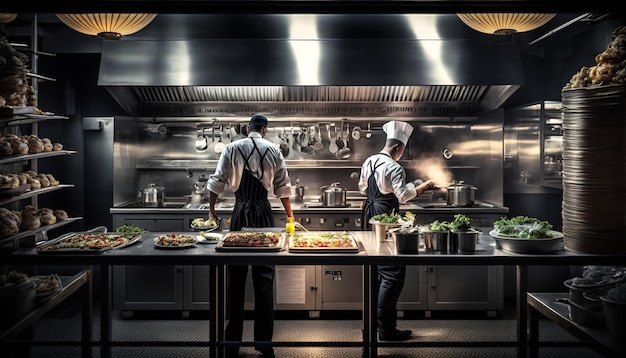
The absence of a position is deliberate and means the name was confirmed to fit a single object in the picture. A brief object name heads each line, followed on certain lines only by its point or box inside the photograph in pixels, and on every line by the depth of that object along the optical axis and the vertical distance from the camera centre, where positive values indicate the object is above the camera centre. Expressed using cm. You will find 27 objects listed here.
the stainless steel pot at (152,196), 646 -18
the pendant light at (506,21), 326 +95
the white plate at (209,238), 385 -41
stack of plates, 316 +8
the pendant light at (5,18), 379 +113
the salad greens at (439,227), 352 -30
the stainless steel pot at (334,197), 625 -19
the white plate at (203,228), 417 -36
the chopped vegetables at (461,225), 350 -28
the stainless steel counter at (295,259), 335 -49
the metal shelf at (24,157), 352 +16
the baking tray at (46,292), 352 -72
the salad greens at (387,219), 378 -27
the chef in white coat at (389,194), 494 -12
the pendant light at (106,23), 324 +94
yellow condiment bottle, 412 -36
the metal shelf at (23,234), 341 -35
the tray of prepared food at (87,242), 347 -42
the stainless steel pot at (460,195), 621 -17
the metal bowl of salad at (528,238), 339 -36
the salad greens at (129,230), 409 -37
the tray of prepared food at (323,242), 351 -42
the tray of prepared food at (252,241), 354 -41
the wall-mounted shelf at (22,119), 349 +41
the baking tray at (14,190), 338 -6
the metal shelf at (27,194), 341 -9
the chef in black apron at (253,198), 457 -16
